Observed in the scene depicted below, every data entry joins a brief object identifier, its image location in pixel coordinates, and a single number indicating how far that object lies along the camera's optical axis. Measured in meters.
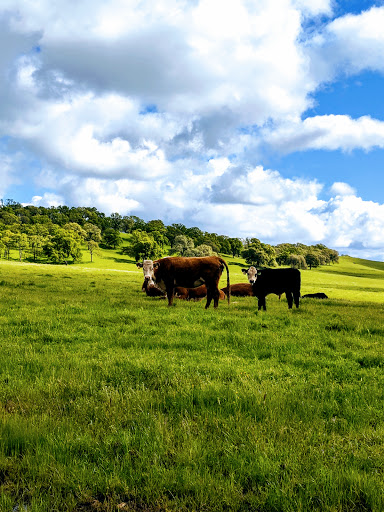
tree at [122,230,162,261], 107.06
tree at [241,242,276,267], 113.94
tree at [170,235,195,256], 117.50
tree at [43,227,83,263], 99.75
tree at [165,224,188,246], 168.40
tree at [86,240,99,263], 109.75
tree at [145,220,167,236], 167.38
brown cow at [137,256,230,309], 15.75
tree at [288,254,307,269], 132.25
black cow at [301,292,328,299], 26.63
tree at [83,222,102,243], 143.38
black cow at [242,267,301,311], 15.13
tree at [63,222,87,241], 142.12
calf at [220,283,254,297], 23.94
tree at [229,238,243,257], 156.71
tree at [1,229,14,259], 104.93
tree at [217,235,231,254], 151.50
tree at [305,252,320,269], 142.75
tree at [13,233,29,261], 105.81
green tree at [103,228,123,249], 138.62
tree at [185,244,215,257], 109.28
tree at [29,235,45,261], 106.19
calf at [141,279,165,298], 19.84
